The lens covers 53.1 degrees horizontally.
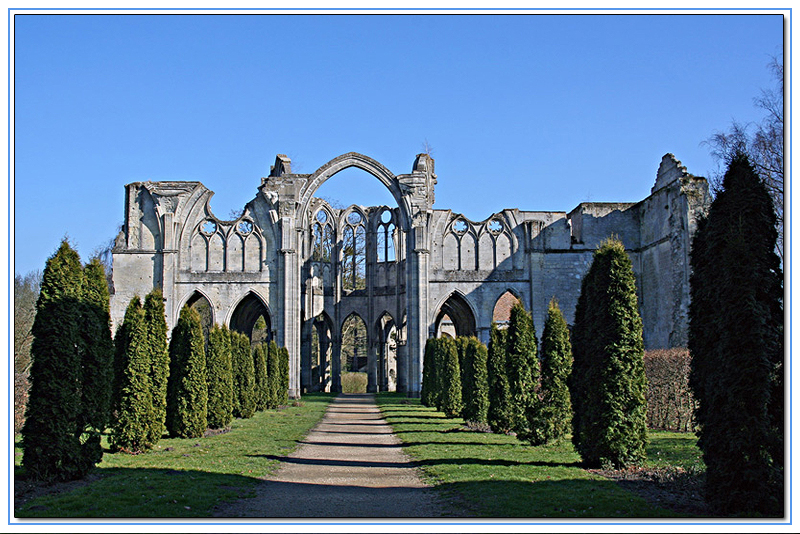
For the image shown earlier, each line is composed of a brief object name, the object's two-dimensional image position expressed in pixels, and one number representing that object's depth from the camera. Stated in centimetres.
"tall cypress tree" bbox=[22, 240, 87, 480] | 1143
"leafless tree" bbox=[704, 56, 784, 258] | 2620
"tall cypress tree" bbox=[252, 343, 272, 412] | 2981
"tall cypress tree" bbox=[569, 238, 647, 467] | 1280
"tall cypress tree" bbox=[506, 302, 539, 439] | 1764
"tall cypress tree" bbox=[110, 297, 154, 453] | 1522
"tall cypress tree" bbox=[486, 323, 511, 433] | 2030
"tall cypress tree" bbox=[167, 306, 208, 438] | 1862
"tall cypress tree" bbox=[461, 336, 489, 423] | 2289
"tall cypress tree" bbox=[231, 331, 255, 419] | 2586
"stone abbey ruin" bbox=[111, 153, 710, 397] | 3997
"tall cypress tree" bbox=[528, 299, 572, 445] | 1677
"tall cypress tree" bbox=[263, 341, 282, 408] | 3200
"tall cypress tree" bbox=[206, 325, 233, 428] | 2098
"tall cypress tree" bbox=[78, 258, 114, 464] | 1246
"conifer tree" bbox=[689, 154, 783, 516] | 879
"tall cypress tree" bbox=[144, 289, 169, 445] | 1576
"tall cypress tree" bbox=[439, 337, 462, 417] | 2734
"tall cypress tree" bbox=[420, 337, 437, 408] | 3275
